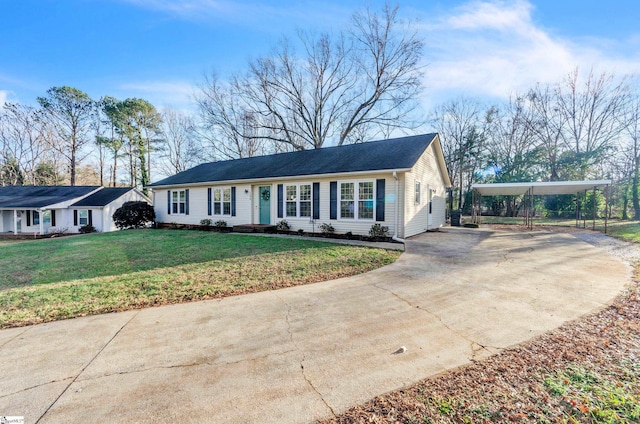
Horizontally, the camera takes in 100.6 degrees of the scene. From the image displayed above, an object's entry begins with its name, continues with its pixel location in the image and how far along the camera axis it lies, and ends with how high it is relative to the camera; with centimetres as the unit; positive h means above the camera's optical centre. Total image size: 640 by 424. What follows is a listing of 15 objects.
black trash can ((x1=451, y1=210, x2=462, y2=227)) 1698 -94
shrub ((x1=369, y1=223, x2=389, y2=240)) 1012 -103
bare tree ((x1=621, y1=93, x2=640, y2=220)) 2092 +452
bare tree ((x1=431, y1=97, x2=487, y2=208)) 2572 +687
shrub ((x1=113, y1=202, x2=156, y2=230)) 1645 -62
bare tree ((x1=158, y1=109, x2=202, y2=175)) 2973 +698
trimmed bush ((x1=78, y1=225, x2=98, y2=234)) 2049 -185
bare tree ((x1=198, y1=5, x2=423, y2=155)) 1966 +941
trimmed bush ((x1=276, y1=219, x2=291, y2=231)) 1227 -99
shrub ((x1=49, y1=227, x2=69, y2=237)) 2003 -195
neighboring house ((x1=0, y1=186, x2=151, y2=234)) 1983 -46
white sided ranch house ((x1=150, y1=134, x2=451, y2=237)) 1026 +70
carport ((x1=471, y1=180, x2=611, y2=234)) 1309 +93
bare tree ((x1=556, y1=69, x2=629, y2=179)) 2203 +761
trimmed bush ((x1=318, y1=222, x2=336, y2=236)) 1113 -103
